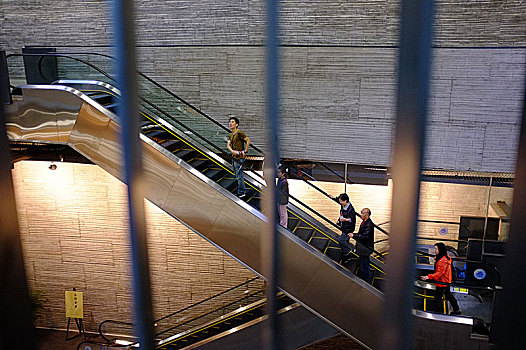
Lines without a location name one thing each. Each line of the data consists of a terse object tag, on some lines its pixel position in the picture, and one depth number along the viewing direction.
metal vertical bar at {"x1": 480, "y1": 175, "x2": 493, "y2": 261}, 7.39
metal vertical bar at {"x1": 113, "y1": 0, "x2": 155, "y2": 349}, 1.10
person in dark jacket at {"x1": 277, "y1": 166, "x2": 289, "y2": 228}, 5.45
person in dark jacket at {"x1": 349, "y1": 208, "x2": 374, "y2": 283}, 5.86
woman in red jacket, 6.18
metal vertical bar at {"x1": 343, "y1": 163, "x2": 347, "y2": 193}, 8.14
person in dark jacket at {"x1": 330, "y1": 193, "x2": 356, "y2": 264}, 6.35
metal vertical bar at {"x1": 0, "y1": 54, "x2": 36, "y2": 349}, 1.41
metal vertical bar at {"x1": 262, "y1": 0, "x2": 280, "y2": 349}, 1.05
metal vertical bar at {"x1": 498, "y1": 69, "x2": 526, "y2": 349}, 1.00
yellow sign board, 9.22
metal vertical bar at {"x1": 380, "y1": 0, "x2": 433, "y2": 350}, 0.89
